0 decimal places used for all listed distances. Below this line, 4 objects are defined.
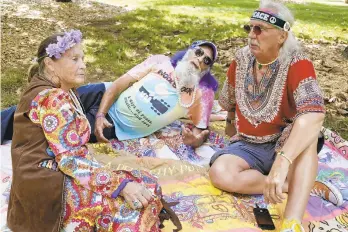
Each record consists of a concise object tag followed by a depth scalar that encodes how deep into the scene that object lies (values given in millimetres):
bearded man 4270
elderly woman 2594
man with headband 3068
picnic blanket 3229
